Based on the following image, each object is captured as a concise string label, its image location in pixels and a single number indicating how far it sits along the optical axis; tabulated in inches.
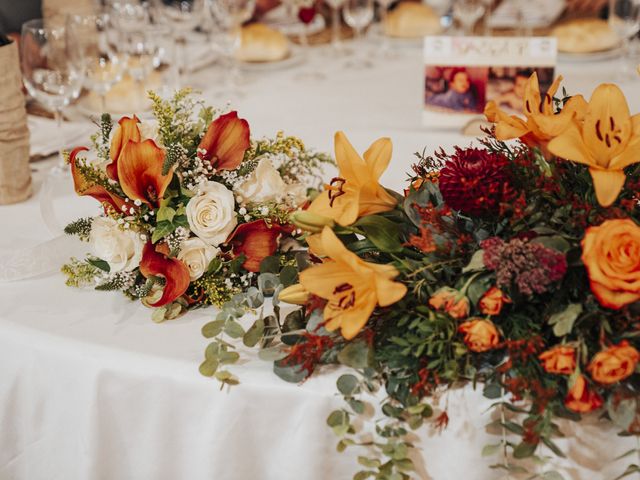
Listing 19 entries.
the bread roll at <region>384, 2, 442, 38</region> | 98.3
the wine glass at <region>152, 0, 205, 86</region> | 85.7
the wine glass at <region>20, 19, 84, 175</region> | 62.1
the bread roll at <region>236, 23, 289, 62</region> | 90.4
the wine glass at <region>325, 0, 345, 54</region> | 95.8
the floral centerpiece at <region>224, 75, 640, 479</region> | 33.0
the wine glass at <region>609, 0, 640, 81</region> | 80.7
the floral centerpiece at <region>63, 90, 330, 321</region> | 42.9
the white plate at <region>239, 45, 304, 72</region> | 89.4
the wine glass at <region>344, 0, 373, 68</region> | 91.8
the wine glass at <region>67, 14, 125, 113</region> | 69.8
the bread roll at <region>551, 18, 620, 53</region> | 88.0
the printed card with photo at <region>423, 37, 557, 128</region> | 67.9
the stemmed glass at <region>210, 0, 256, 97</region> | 82.6
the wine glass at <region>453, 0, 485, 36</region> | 93.4
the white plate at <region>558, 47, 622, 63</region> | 87.0
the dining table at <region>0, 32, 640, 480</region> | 37.1
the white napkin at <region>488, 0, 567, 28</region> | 100.0
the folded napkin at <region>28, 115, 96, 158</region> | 67.8
